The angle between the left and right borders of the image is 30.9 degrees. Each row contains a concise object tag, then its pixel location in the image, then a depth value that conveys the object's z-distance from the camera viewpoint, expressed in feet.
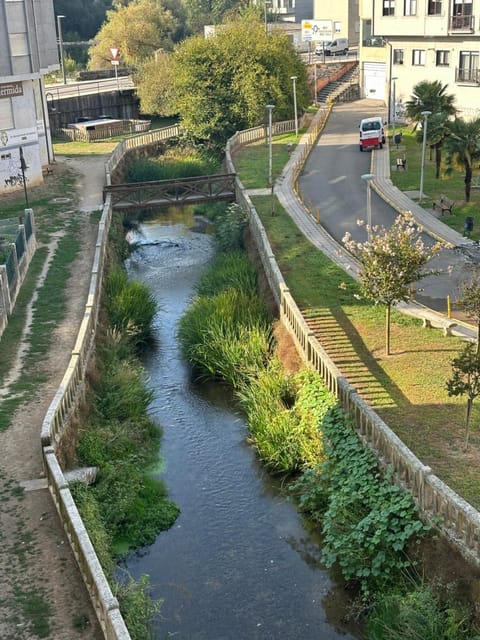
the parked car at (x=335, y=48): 306.35
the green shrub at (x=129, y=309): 101.65
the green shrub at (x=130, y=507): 66.18
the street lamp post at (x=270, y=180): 139.95
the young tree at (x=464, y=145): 134.00
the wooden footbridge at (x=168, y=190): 146.41
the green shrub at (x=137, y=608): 50.31
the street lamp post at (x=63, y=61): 275.36
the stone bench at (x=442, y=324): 88.34
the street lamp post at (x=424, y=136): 140.58
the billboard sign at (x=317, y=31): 304.91
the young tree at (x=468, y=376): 62.34
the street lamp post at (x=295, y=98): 196.40
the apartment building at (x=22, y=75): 145.69
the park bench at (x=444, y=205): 135.52
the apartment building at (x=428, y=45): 189.88
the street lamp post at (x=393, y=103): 200.40
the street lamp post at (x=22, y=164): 132.31
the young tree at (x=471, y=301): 72.83
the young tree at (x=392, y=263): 79.05
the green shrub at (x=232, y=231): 133.39
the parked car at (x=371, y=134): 185.68
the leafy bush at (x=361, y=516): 56.65
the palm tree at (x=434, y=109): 157.28
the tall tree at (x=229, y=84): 199.93
